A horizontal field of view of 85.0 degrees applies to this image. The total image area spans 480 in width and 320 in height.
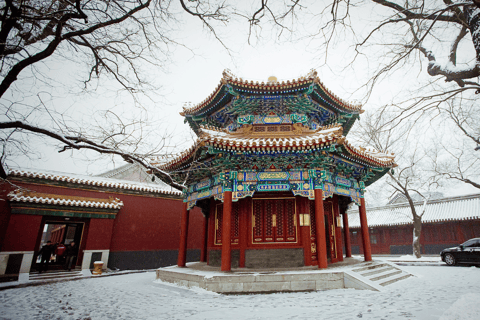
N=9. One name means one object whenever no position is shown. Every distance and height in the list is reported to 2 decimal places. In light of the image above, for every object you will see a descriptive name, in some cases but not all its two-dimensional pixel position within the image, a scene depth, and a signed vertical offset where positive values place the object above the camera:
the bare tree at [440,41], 3.87 +3.20
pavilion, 8.89 +2.32
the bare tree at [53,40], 4.79 +3.65
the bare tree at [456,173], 17.60 +4.68
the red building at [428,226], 21.09 +1.15
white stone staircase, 8.20 -1.14
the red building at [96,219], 12.38 +0.70
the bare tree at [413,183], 19.94 +4.29
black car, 13.44 -0.70
